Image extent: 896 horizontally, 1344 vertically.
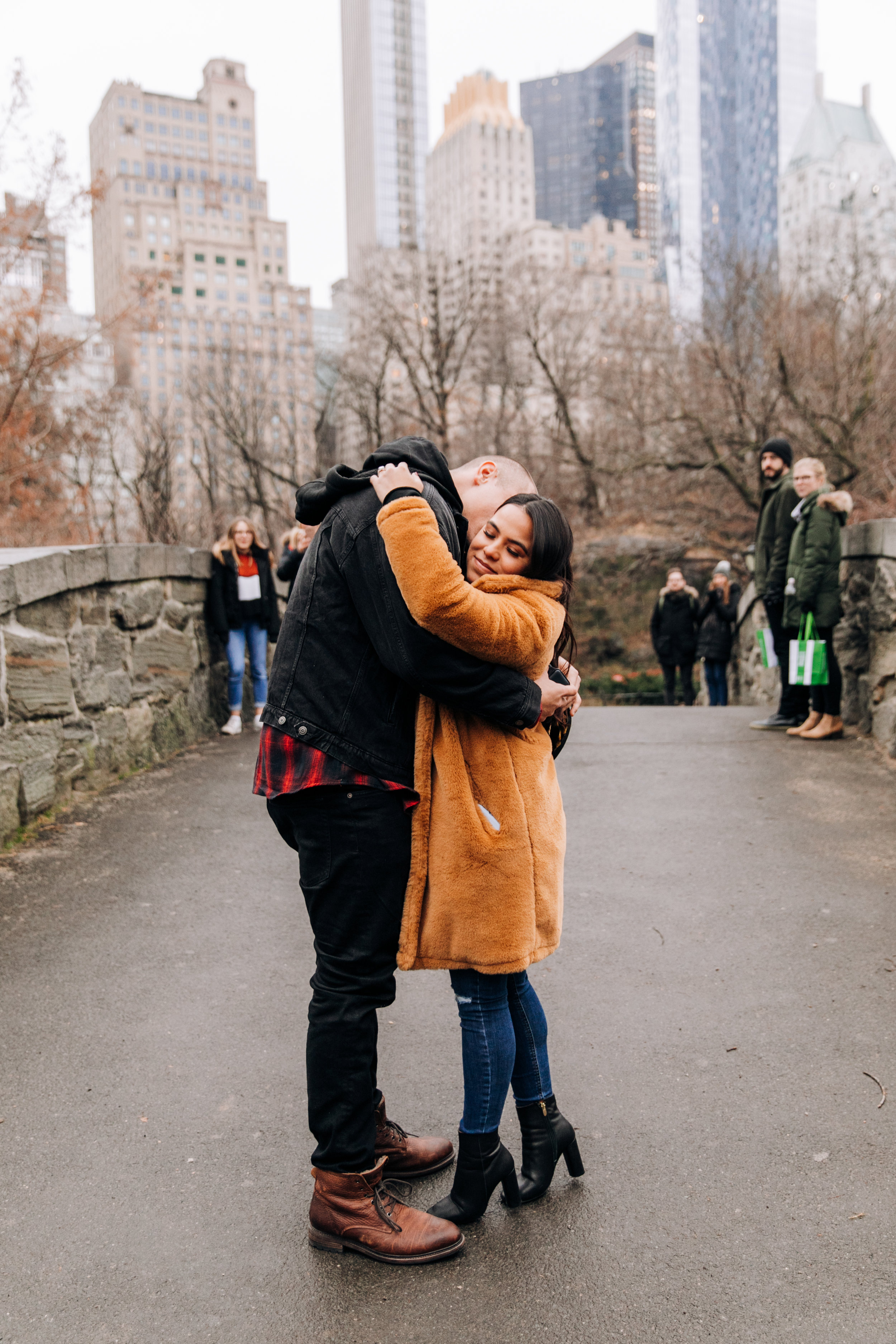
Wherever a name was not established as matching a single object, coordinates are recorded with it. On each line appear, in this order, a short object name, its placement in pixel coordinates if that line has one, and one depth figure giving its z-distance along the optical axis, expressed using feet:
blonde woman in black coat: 27.66
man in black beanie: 27.12
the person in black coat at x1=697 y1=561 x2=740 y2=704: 40.45
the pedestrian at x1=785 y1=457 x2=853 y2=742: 24.41
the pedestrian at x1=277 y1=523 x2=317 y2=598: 23.86
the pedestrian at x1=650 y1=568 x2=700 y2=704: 42.50
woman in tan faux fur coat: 7.55
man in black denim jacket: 7.50
